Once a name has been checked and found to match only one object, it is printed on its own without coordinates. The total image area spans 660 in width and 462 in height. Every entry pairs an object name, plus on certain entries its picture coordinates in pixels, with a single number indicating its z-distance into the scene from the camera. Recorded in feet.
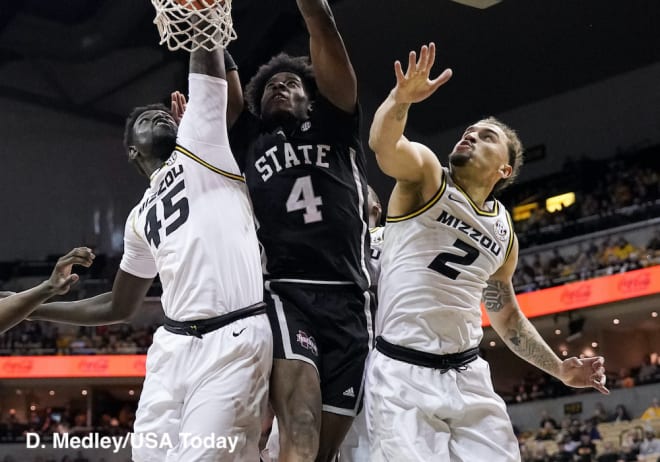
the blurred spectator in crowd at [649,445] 45.70
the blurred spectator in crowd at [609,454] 47.03
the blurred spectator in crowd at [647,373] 53.83
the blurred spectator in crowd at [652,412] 49.46
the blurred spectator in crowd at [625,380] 54.60
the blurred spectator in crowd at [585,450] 48.44
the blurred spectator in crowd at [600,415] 53.47
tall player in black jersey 12.71
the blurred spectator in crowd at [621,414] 52.75
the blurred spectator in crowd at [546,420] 56.83
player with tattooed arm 12.83
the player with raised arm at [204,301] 11.46
